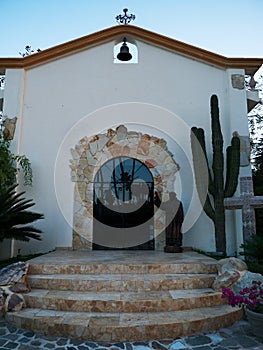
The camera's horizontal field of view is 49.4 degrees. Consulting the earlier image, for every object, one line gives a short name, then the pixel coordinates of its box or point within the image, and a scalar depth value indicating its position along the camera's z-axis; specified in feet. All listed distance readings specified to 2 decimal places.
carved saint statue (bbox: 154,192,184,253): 19.75
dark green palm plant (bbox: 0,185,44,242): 16.77
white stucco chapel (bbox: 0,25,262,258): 21.65
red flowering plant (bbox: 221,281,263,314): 10.32
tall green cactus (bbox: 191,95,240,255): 19.52
